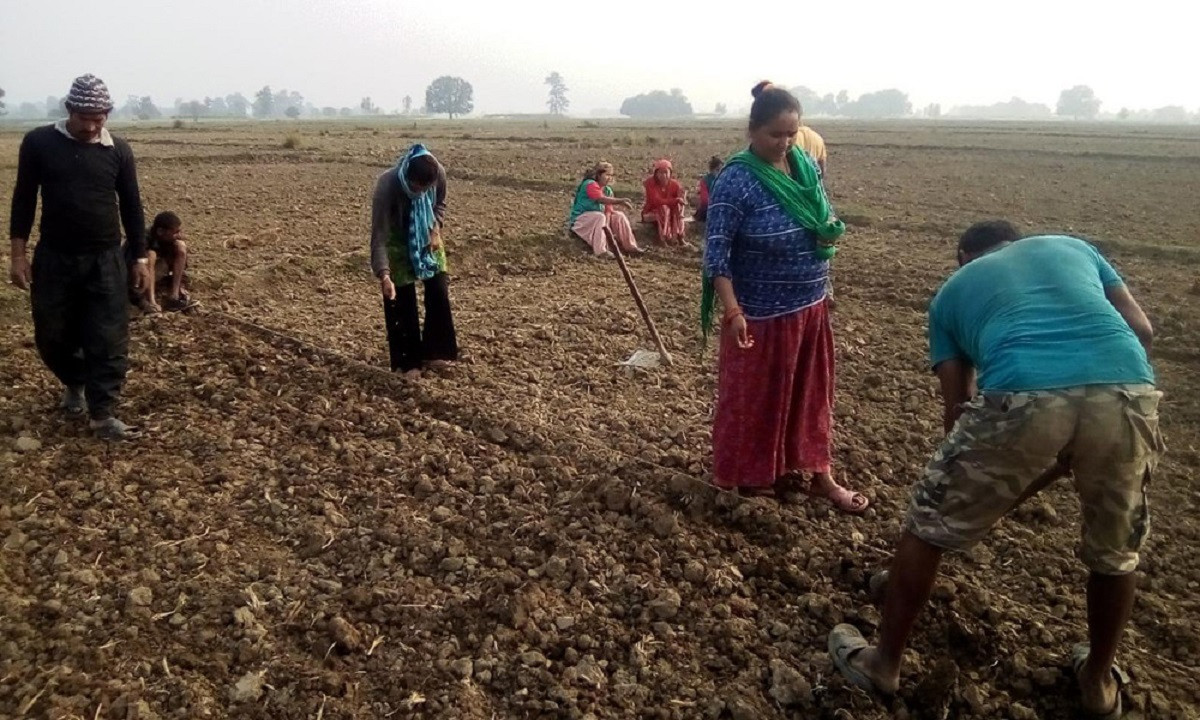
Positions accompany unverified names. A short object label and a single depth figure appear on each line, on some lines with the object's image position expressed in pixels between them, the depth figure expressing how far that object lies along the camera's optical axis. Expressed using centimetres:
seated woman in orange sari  955
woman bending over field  455
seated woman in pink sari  841
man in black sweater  378
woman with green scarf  317
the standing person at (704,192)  948
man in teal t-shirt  215
